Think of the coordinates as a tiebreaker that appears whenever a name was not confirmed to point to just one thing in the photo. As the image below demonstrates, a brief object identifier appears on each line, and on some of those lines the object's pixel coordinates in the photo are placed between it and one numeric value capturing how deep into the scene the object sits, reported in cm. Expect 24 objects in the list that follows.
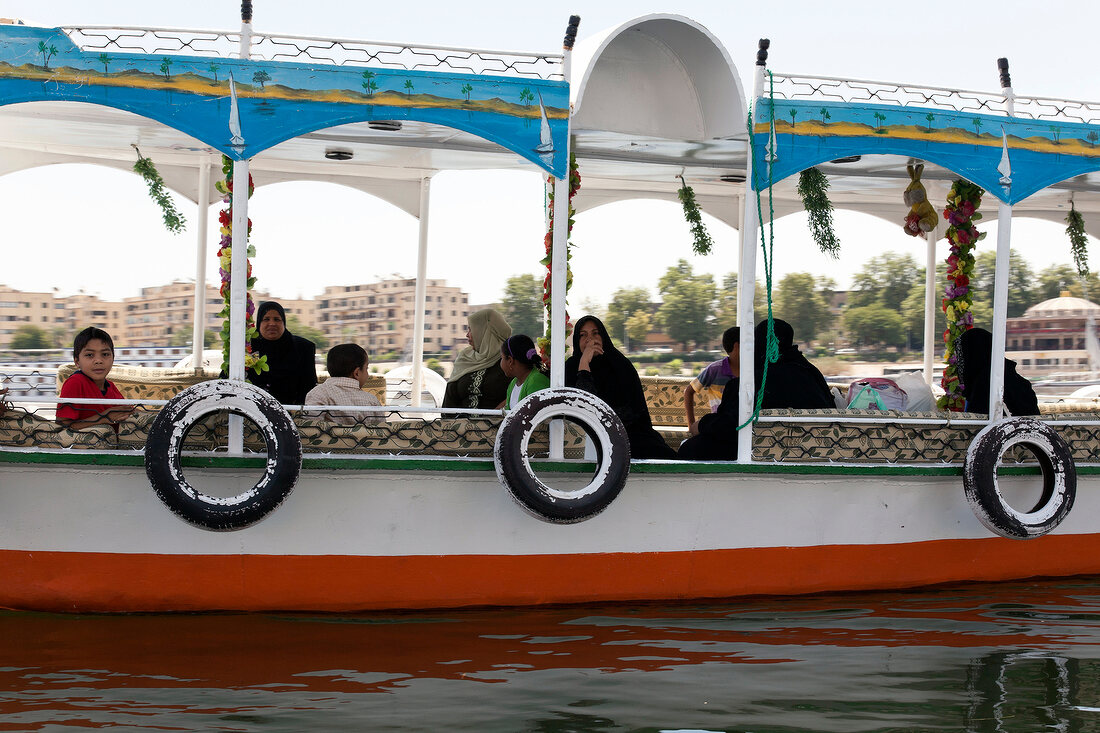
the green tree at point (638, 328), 4197
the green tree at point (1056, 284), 3984
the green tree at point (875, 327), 4481
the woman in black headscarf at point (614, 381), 542
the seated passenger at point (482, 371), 625
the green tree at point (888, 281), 4447
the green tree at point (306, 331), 3542
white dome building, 3509
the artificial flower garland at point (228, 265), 486
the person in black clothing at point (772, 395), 544
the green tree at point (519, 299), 3881
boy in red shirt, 476
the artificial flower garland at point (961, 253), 636
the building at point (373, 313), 4125
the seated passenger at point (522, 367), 534
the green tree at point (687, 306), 4328
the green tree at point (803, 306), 4559
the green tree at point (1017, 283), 3829
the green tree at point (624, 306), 4047
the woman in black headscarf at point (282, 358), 615
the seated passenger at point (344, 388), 509
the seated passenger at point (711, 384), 694
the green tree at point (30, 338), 4406
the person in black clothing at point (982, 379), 609
